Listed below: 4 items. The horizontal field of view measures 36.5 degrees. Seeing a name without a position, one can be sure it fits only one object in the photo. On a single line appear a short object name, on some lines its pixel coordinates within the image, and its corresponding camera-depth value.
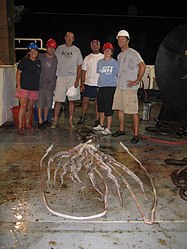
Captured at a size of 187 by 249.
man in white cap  5.05
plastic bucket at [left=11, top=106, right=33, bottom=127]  5.89
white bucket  6.96
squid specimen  3.30
